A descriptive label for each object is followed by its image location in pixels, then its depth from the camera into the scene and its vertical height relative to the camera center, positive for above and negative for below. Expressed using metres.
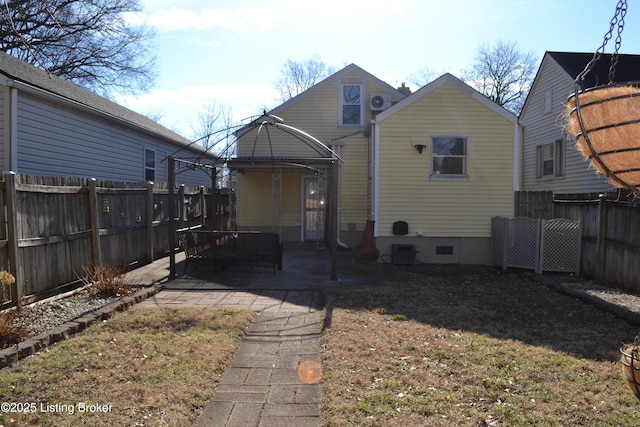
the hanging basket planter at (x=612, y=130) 2.13 +0.29
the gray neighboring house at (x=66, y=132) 10.29 +1.62
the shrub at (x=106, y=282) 7.71 -1.38
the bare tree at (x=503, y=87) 39.69 +8.77
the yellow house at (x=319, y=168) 15.30 +0.85
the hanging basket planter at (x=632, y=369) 2.36 -0.83
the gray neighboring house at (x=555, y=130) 15.38 +2.40
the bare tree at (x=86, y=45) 19.40 +6.71
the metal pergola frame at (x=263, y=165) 9.54 +0.77
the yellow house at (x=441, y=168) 12.59 +0.68
